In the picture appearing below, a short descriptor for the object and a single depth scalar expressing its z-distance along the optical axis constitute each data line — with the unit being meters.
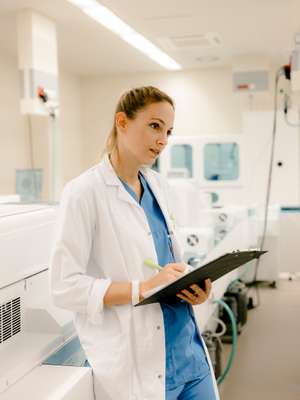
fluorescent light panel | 3.76
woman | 1.30
